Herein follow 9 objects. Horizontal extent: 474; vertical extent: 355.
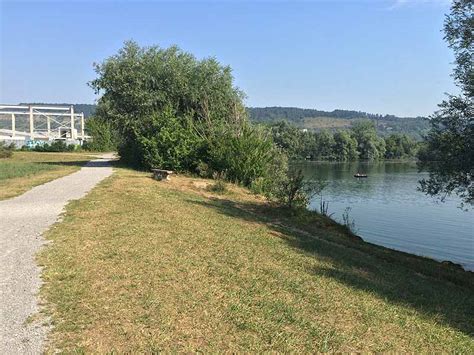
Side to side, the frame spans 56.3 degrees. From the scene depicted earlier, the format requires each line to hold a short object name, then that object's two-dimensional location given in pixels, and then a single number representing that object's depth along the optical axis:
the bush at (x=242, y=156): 22.23
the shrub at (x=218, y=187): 18.91
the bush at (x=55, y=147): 65.00
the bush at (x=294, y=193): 17.28
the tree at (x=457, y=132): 12.60
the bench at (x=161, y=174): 20.42
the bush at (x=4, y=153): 41.29
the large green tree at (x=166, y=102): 24.50
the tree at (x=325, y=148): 117.12
